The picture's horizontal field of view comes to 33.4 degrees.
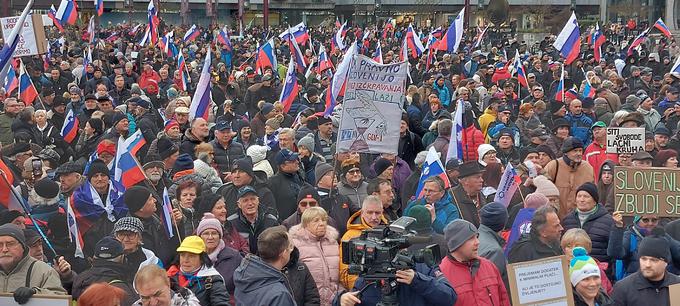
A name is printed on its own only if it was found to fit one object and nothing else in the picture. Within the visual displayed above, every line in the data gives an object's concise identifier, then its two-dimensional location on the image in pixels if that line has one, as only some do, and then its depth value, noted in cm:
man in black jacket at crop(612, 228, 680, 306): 652
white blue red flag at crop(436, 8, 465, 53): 2450
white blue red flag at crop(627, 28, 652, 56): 2659
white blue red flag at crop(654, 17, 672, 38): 2696
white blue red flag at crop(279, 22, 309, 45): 2592
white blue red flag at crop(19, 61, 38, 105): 1552
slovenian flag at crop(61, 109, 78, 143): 1313
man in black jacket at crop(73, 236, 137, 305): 638
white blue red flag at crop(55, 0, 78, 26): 2298
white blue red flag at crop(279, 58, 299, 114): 1570
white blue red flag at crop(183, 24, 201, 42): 3080
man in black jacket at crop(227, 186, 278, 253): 803
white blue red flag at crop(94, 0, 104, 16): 2361
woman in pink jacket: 704
